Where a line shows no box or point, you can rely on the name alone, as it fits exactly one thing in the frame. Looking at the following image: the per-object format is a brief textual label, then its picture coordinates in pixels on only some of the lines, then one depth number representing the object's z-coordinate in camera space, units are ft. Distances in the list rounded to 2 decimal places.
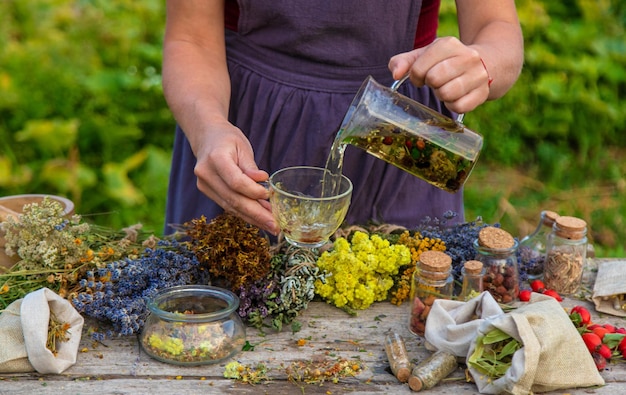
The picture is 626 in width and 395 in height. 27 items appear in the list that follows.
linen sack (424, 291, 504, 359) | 4.99
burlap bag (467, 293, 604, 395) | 4.63
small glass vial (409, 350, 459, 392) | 4.77
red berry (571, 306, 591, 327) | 5.23
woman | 6.35
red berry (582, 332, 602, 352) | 5.04
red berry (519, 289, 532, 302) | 5.71
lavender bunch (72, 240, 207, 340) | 5.23
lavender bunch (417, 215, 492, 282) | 5.93
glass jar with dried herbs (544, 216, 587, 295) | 5.86
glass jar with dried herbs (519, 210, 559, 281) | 6.20
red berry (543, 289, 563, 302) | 5.80
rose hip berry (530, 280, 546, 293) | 5.95
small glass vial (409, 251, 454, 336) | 5.36
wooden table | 4.75
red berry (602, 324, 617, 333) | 5.30
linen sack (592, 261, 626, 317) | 5.81
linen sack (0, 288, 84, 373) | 4.80
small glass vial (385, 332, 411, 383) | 4.86
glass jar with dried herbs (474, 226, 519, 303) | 5.63
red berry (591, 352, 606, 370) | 5.02
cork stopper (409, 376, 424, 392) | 4.76
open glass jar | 4.96
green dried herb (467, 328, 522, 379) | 4.76
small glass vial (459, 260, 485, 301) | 5.49
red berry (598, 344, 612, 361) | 5.07
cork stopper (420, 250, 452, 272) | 5.34
